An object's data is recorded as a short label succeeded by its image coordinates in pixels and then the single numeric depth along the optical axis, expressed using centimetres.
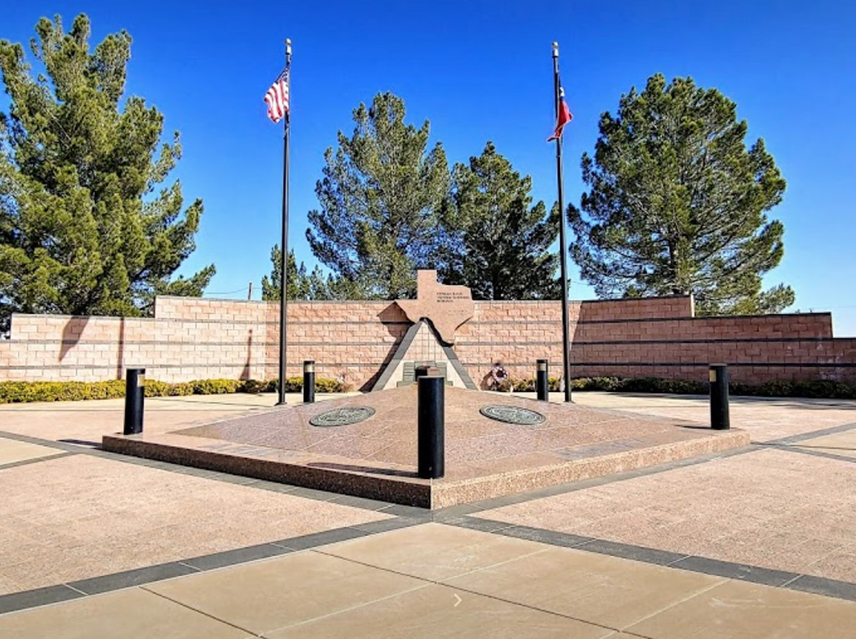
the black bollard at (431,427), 621
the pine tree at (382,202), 3177
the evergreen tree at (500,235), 3228
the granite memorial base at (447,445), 641
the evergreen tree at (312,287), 3228
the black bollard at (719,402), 990
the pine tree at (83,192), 2177
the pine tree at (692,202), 2678
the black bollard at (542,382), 1525
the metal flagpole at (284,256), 1752
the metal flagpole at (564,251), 1632
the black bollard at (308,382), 1570
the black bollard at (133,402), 984
